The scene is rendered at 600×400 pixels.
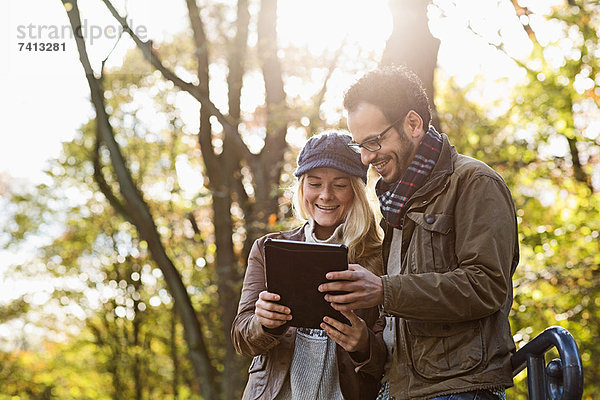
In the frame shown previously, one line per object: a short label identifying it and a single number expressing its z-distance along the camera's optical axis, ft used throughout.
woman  9.23
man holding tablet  7.59
